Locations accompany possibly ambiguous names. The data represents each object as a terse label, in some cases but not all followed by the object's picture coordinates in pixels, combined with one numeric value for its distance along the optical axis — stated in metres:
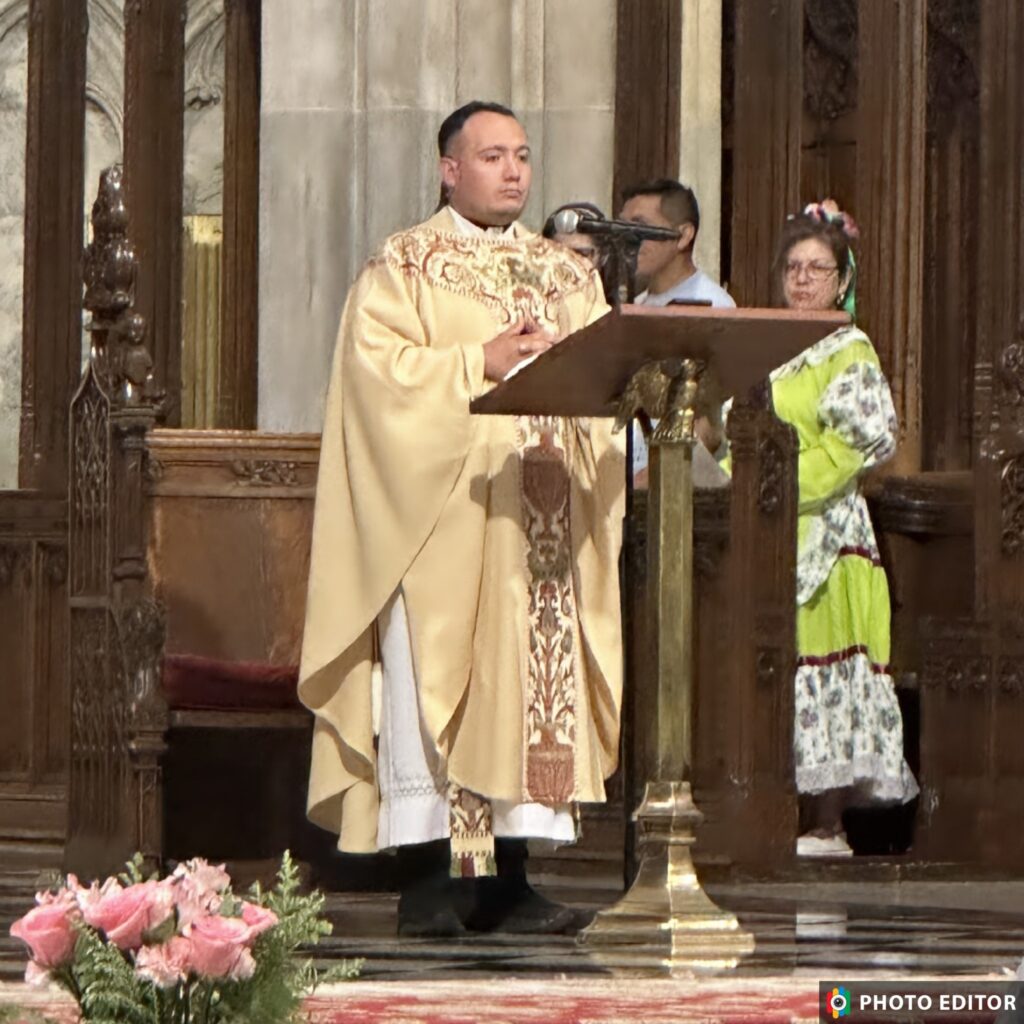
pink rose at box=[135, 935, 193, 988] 8.68
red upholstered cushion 18.72
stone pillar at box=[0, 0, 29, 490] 33.03
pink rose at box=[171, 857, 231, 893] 8.98
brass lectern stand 14.02
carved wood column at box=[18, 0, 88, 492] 23.75
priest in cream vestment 15.59
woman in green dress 20.11
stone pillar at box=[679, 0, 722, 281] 23.47
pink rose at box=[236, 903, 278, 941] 8.83
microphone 14.20
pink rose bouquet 8.73
